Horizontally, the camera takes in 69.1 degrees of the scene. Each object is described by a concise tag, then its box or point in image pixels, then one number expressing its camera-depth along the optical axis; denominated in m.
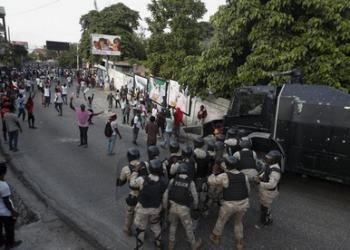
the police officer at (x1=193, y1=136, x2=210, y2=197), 5.24
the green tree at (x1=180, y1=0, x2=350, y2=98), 8.70
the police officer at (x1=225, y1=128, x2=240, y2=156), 6.24
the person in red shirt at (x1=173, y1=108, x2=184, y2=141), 10.69
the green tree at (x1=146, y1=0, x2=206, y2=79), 18.97
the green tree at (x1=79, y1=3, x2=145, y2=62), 34.03
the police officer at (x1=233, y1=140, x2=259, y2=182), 5.16
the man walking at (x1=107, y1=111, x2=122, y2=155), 8.43
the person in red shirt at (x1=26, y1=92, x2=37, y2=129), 11.45
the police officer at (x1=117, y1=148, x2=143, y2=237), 4.36
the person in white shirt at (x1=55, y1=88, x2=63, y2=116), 14.15
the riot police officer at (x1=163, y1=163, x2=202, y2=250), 3.96
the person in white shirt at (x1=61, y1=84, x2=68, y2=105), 17.34
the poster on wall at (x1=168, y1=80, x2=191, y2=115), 14.69
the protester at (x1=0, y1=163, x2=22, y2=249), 3.89
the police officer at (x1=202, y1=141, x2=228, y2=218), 5.20
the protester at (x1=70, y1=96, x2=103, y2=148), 8.91
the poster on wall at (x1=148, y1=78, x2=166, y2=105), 17.55
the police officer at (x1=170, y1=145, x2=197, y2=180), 4.68
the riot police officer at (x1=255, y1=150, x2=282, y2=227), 4.67
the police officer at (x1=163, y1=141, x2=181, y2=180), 4.98
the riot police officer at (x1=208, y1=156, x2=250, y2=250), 4.09
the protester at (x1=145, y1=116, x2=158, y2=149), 8.52
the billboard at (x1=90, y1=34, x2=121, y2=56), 27.98
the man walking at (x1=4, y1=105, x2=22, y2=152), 8.18
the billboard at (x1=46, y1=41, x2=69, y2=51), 66.75
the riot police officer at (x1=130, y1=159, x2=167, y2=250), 3.86
